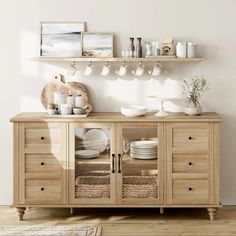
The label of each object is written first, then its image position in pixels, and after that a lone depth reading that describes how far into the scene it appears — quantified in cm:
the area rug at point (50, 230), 425
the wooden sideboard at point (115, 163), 457
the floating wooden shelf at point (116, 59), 476
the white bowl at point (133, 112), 466
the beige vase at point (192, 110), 473
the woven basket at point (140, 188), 462
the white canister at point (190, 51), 478
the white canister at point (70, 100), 475
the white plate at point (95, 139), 459
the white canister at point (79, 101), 477
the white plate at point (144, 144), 460
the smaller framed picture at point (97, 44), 488
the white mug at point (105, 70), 488
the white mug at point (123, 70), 488
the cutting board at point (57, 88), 496
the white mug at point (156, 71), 486
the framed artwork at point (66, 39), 490
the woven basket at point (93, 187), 463
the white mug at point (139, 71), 487
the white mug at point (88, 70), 491
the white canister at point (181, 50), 477
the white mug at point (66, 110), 469
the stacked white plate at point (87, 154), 463
